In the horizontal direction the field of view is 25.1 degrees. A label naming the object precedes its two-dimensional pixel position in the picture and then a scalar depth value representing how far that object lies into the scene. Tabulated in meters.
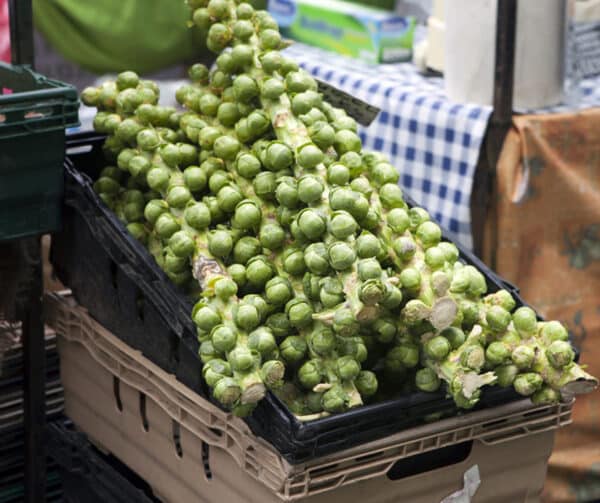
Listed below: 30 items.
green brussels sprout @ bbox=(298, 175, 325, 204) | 1.69
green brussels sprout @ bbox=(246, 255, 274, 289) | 1.71
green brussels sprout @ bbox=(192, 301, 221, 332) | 1.66
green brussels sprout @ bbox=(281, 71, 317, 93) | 1.86
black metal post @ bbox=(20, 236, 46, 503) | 1.99
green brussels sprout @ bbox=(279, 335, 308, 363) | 1.66
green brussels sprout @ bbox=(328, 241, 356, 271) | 1.61
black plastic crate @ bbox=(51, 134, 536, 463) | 1.63
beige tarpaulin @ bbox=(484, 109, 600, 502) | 2.50
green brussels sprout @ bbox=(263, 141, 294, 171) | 1.76
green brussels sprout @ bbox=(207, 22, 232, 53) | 1.94
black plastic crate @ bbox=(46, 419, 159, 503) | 1.99
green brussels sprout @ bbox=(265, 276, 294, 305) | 1.68
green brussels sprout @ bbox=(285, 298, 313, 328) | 1.65
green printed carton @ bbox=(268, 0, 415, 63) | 2.94
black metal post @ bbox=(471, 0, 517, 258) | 2.45
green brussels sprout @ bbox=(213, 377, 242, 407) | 1.59
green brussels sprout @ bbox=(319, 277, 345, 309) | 1.62
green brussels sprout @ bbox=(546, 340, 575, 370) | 1.67
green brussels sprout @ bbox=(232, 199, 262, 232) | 1.75
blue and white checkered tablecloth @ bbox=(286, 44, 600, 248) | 2.53
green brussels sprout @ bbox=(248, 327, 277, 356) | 1.63
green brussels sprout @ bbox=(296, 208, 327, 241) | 1.66
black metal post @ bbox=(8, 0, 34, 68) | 1.95
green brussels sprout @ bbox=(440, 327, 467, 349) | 1.66
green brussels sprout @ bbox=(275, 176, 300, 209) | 1.71
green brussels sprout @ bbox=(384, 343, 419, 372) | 1.68
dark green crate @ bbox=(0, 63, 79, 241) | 1.78
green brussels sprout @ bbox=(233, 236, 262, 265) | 1.75
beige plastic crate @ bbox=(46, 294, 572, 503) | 1.67
